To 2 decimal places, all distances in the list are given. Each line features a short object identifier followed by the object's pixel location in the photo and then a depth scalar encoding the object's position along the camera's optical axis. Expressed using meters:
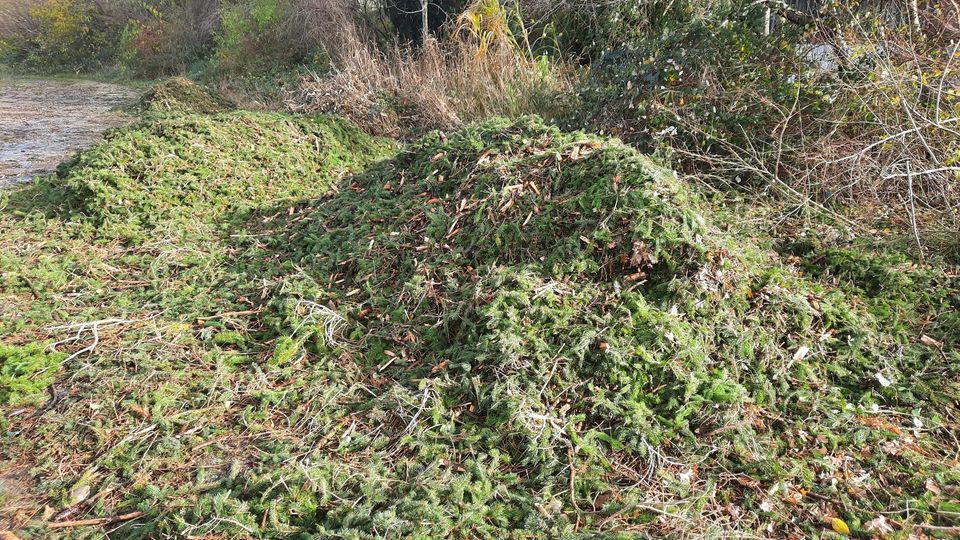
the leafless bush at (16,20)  15.84
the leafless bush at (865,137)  3.59
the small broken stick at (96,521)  1.97
